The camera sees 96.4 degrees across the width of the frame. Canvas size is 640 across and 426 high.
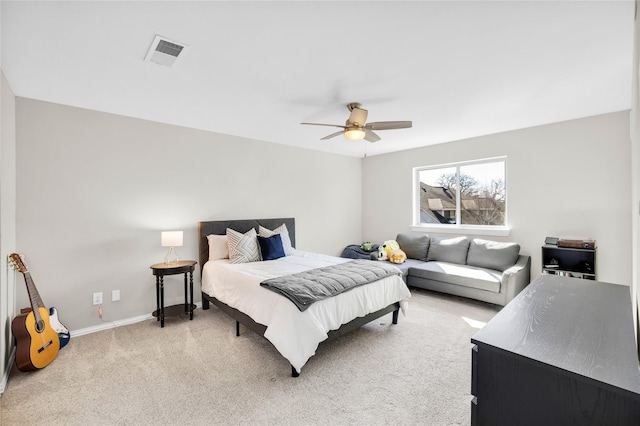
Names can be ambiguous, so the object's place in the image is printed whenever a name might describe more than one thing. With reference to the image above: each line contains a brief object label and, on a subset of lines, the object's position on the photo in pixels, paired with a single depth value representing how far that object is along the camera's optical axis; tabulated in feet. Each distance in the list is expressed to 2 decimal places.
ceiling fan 9.47
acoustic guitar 7.48
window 15.03
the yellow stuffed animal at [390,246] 16.15
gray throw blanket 7.72
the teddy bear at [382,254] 16.12
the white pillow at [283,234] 13.75
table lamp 10.97
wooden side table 10.75
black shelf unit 11.27
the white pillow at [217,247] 12.54
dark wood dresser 2.75
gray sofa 12.13
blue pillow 12.64
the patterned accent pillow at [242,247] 12.04
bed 7.42
